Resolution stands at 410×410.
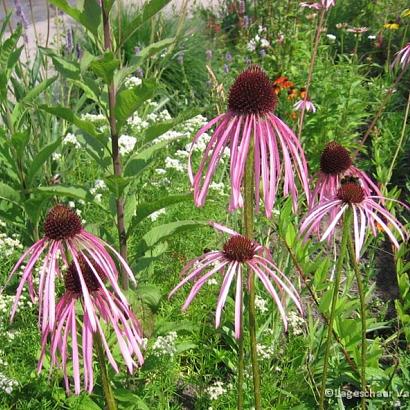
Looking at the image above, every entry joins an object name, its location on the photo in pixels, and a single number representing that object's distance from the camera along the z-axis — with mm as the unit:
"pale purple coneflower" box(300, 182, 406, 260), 1207
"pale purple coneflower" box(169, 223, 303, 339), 1056
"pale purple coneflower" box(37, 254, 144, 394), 1026
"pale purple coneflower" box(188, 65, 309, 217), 1062
